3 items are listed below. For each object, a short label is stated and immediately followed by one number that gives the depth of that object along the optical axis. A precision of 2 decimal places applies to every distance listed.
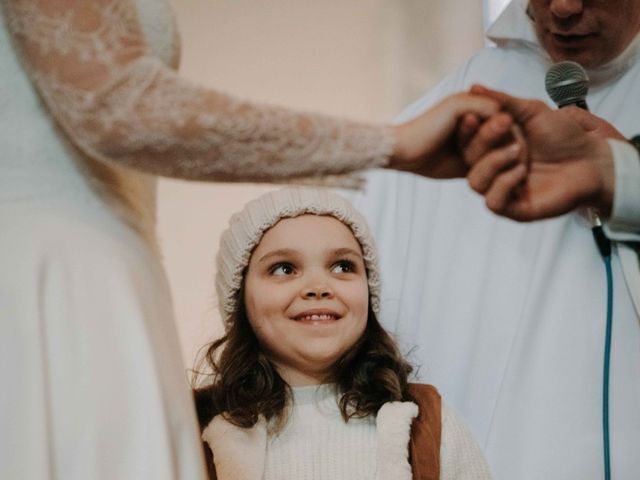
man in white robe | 1.89
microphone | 1.75
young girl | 1.69
